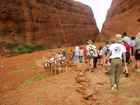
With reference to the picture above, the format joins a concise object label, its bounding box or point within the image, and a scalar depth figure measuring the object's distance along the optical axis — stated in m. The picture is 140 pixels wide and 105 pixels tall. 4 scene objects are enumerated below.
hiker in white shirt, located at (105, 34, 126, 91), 3.69
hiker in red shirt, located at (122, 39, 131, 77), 5.68
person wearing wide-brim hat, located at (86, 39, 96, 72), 6.23
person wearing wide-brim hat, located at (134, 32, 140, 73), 5.56
